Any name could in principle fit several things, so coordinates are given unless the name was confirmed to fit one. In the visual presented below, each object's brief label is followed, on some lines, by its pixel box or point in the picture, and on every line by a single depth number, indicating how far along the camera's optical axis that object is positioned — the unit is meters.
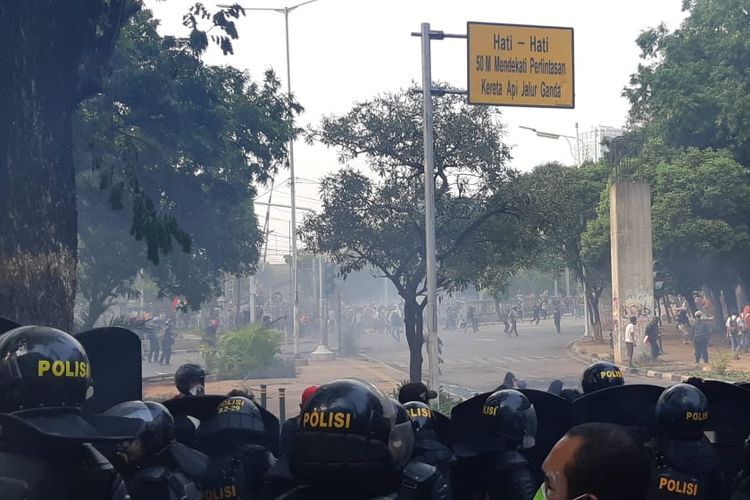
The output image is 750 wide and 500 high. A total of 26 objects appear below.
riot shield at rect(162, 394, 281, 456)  5.23
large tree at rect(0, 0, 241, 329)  7.48
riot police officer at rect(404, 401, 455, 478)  4.81
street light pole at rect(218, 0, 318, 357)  33.47
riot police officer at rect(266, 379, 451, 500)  2.83
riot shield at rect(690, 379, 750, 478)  5.57
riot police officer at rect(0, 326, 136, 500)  2.83
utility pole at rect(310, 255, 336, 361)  33.75
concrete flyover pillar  28.34
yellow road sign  13.52
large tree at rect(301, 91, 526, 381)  17.05
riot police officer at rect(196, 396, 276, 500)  4.75
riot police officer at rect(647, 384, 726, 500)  4.40
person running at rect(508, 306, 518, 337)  42.46
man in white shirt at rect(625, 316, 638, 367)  27.28
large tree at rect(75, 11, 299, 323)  16.62
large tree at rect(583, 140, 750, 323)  30.83
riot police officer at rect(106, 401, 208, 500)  3.89
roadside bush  25.98
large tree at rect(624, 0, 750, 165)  31.94
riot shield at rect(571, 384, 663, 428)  5.56
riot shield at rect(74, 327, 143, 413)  5.05
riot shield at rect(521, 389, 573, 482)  5.75
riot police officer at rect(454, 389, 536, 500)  4.80
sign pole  13.80
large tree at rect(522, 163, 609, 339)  33.72
